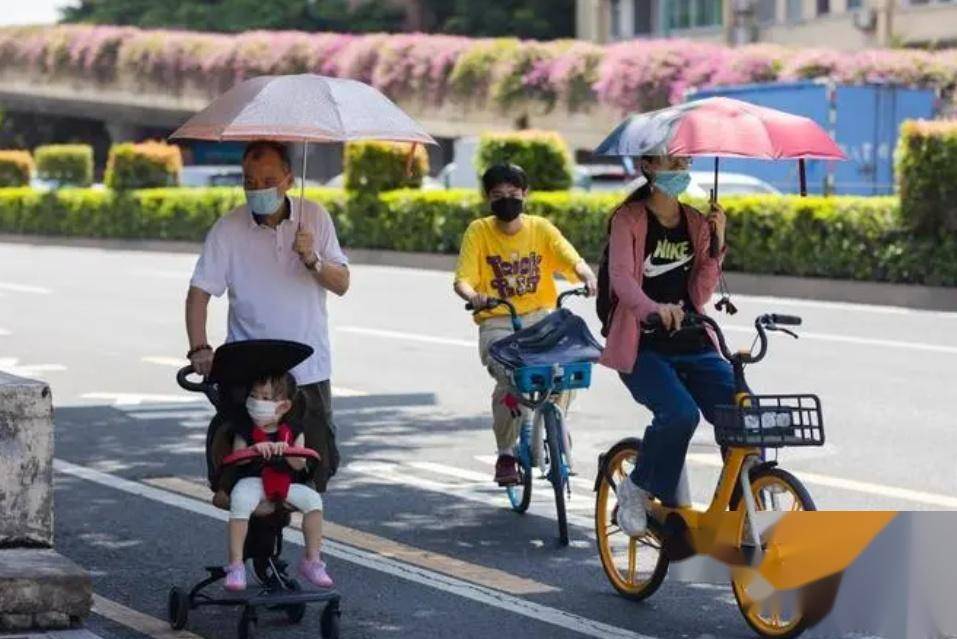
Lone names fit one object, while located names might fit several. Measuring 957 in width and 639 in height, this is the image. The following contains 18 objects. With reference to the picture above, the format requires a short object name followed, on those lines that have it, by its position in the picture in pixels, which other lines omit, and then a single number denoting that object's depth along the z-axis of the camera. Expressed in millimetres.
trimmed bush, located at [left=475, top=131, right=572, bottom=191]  33188
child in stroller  7699
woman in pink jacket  8195
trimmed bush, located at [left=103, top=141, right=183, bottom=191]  46500
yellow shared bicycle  7527
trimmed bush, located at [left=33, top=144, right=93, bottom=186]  51594
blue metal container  36031
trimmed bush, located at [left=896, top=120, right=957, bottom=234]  24406
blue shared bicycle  9820
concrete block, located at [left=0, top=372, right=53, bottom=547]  8070
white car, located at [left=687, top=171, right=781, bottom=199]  32625
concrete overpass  54844
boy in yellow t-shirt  10578
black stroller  7746
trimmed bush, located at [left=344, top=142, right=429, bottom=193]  37438
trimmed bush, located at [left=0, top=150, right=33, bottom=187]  52219
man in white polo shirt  8086
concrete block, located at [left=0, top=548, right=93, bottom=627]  7703
